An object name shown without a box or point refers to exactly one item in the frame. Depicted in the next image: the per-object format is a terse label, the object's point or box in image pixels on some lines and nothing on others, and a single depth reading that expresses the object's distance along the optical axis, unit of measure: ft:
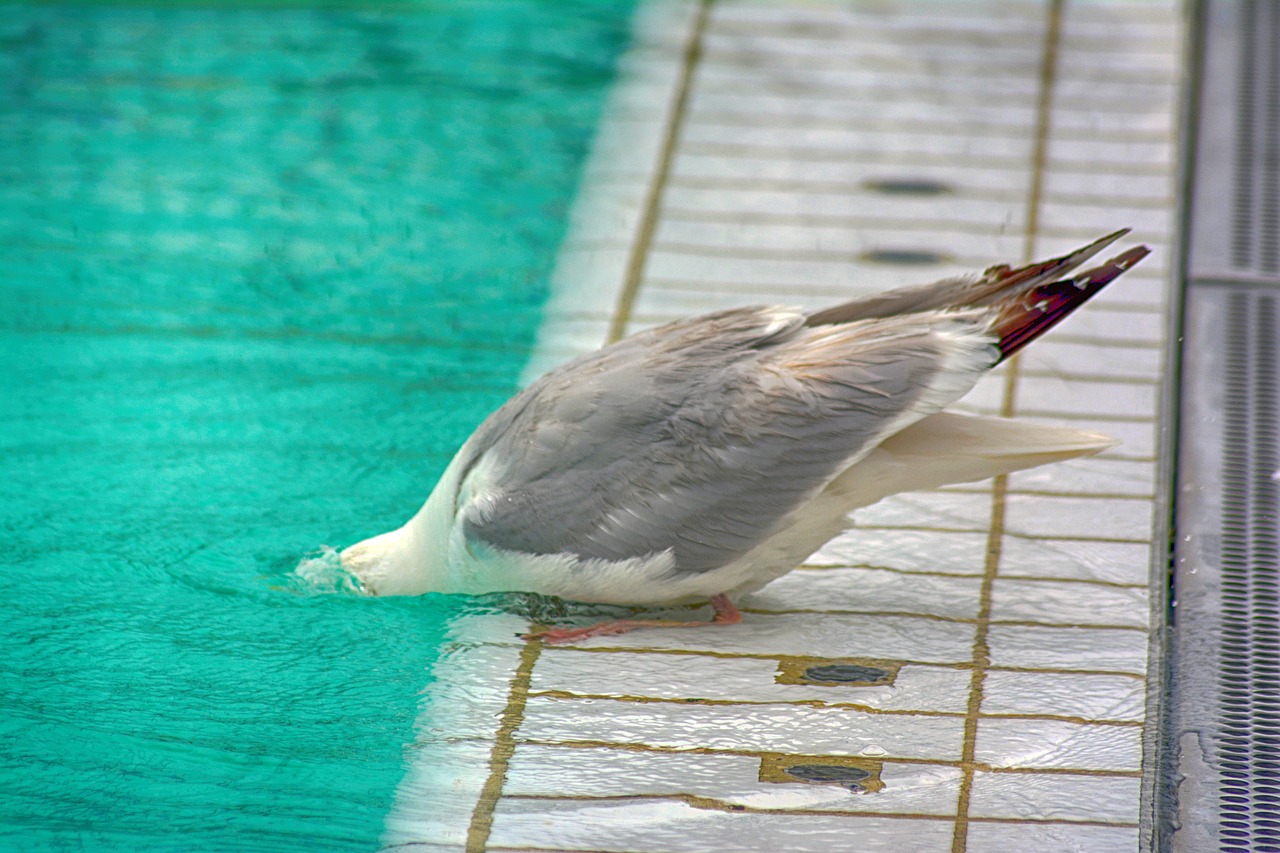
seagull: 22.02
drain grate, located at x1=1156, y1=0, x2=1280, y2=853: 21.01
